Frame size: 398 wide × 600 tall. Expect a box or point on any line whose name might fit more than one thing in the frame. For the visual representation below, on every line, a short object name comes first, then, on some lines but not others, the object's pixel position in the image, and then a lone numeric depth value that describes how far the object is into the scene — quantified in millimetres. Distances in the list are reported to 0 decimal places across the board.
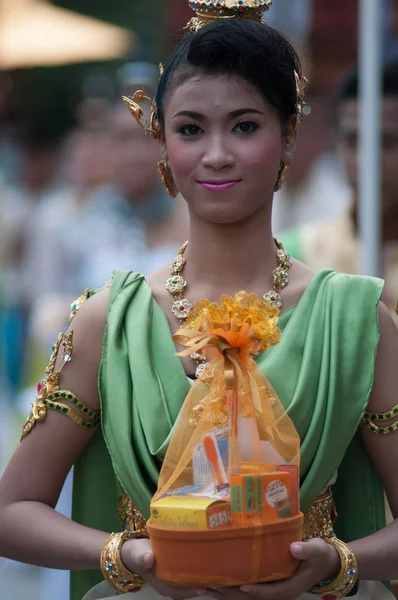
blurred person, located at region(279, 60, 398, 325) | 10781
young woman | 5801
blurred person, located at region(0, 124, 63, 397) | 16719
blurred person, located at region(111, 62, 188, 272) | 13750
